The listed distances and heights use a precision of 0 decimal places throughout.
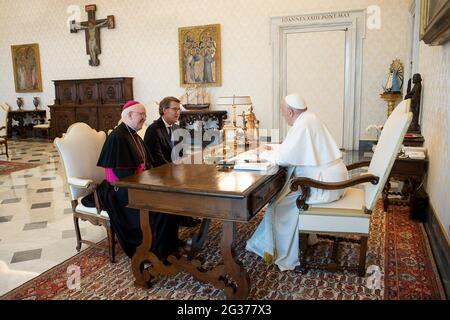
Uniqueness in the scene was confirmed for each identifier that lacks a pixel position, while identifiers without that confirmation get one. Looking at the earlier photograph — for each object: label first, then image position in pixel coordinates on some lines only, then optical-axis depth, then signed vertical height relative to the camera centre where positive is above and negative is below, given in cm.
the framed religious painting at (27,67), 1153 +113
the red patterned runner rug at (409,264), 272 -130
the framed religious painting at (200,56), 913 +110
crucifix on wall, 1024 +201
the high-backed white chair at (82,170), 333 -58
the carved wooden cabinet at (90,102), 1012 +8
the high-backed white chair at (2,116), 1138 -30
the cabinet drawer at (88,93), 1039 +31
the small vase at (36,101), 1166 +13
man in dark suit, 386 -29
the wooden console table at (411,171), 425 -77
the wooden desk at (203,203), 239 -63
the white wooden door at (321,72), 818 +61
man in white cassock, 303 -55
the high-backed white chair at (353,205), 283 -79
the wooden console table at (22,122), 1175 -49
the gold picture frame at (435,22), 283 +61
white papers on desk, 286 -47
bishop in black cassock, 318 -79
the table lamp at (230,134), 409 -33
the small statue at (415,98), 492 +1
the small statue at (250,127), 423 -27
